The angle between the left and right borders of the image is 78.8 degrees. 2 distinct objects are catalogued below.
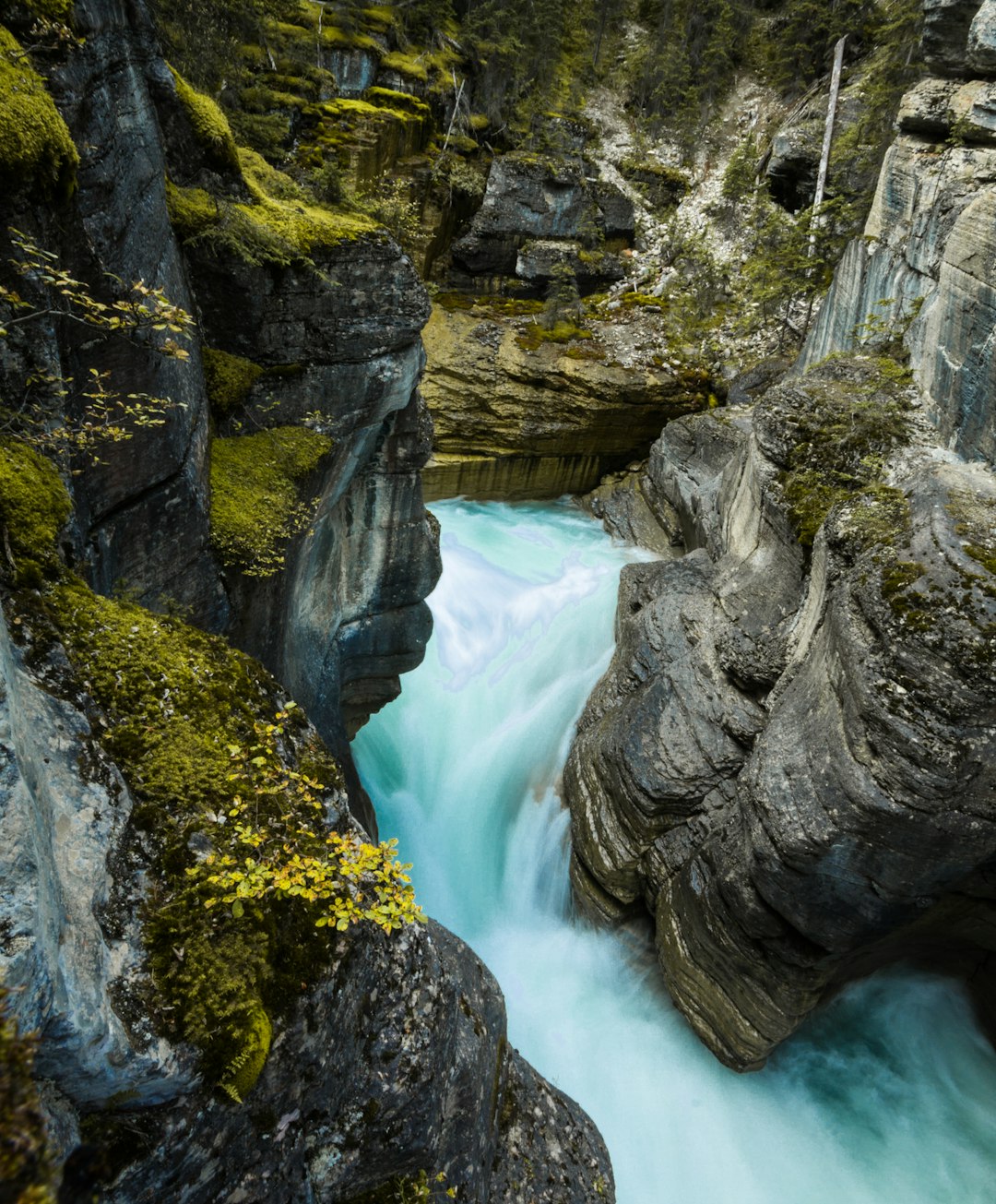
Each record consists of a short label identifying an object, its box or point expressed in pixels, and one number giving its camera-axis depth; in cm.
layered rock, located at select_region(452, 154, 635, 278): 2331
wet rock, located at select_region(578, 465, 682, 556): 1902
